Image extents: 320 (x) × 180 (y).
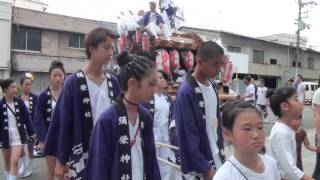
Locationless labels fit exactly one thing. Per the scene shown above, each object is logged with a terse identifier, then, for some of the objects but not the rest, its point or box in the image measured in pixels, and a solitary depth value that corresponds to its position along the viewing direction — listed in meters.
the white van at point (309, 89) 23.03
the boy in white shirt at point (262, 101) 11.70
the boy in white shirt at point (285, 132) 2.31
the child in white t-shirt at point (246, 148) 1.65
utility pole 25.01
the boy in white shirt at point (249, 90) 10.88
